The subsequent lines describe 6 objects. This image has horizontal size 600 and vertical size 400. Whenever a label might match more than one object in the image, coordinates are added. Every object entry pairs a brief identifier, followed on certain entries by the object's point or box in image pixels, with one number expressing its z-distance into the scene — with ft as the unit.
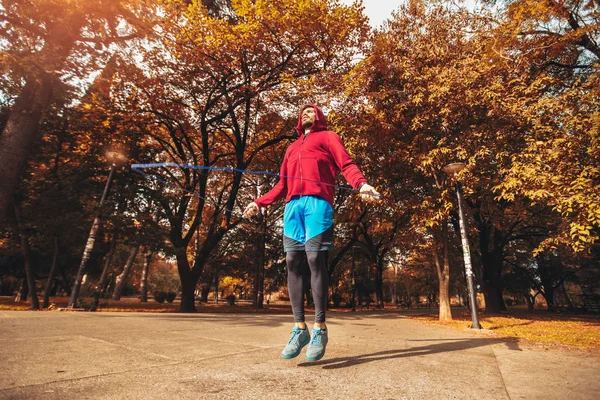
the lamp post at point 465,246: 29.37
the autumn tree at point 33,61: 29.94
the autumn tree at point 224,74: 39.96
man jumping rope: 9.38
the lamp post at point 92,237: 41.42
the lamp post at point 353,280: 85.13
